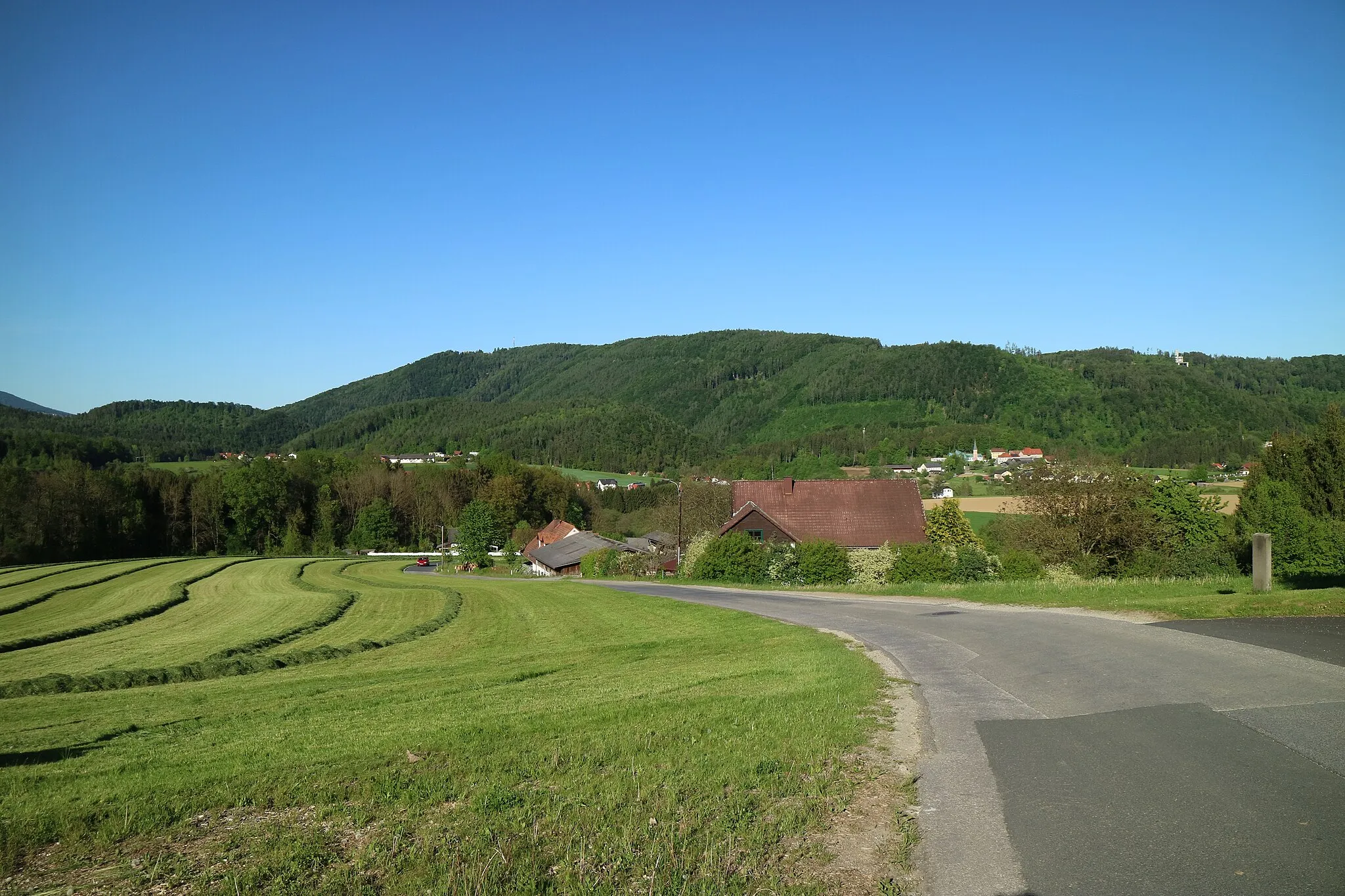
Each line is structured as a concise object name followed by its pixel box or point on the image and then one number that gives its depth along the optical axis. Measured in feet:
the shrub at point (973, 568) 127.44
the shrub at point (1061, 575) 109.50
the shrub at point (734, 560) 149.48
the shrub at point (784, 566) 143.02
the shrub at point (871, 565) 133.80
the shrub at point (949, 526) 190.59
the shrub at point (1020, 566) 126.21
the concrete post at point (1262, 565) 74.74
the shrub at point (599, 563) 203.31
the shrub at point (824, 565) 138.41
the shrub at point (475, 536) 281.13
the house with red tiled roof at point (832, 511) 188.44
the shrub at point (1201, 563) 120.78
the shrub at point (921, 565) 128.67
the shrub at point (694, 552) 165.17
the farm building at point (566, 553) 265.95
